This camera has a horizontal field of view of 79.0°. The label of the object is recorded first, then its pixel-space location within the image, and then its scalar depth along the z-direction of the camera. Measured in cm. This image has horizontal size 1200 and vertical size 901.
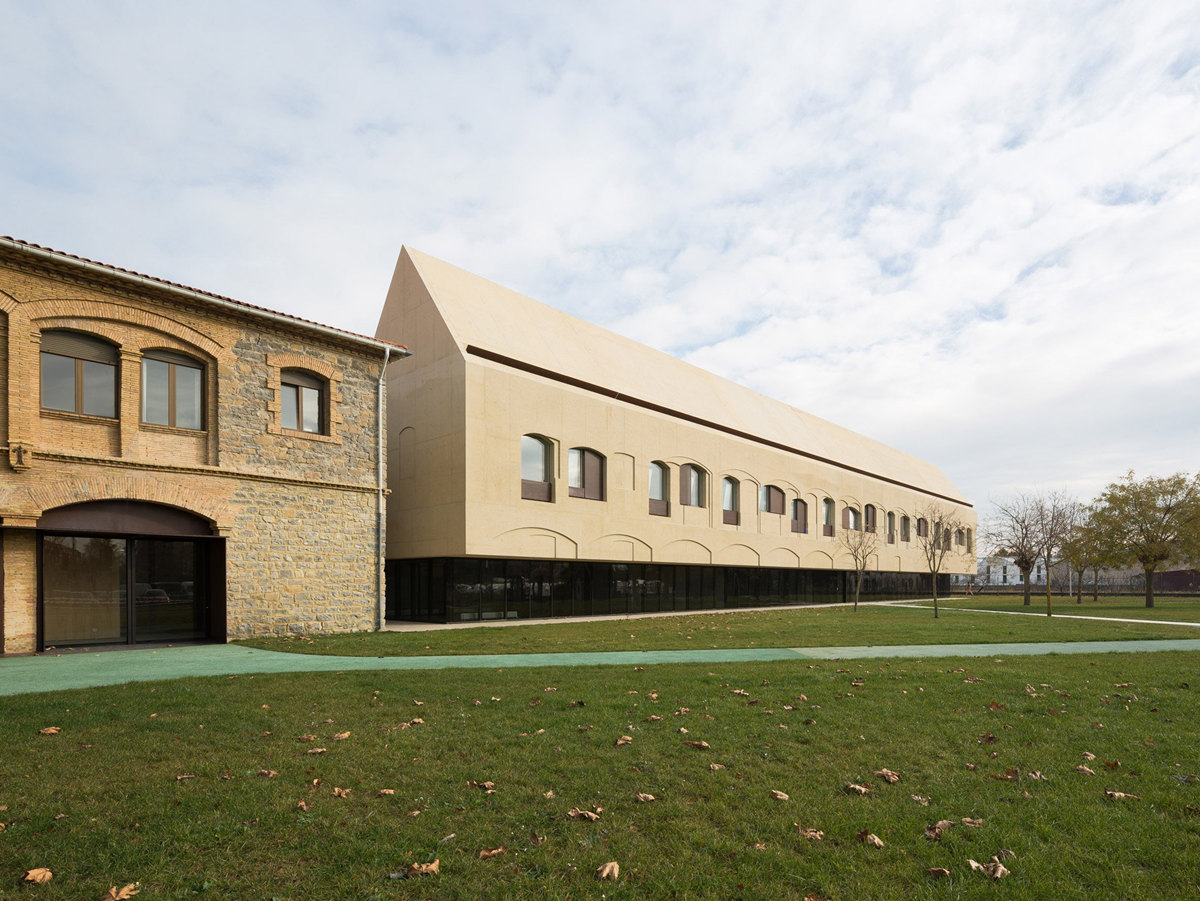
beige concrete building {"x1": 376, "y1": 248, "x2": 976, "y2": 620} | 2483
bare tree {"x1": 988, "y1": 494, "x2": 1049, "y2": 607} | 4481
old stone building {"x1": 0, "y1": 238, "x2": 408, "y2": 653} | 1518
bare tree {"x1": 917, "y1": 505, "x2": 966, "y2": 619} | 5519
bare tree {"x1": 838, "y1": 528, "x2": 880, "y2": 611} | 4506
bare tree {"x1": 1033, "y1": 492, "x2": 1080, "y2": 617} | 4488
